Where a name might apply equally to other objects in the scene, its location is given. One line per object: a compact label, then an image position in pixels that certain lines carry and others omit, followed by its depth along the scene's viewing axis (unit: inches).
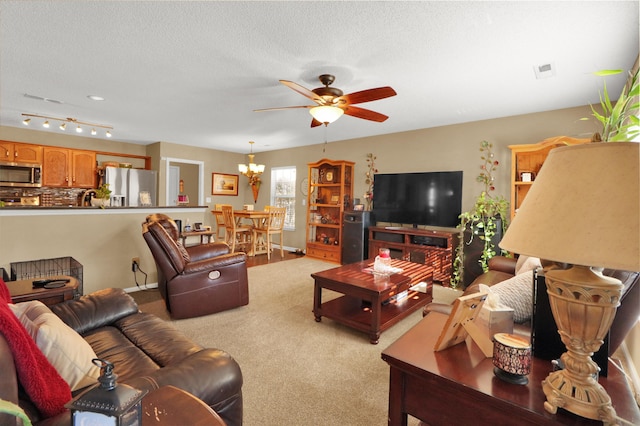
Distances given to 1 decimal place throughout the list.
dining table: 240.3
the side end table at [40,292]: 73.7
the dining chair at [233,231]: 234.8
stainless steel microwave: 206.5
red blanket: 31.8
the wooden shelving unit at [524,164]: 140.9
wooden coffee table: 101.0
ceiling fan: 104.9
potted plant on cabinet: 31.4
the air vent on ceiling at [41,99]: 143.1
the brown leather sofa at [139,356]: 34.3
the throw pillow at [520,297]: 55.0
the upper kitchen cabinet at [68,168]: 223.1
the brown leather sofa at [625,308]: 39.0
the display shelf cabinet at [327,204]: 228.2
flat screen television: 176.4
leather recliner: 112.8
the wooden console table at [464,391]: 32.4
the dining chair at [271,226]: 239.9
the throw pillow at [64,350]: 42.7
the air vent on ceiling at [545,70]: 103.3
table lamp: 25.3
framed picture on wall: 296.8
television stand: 169.2
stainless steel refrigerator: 241.4
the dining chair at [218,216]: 260.1
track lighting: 178.8
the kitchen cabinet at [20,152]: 206.0
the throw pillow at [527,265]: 89.8
